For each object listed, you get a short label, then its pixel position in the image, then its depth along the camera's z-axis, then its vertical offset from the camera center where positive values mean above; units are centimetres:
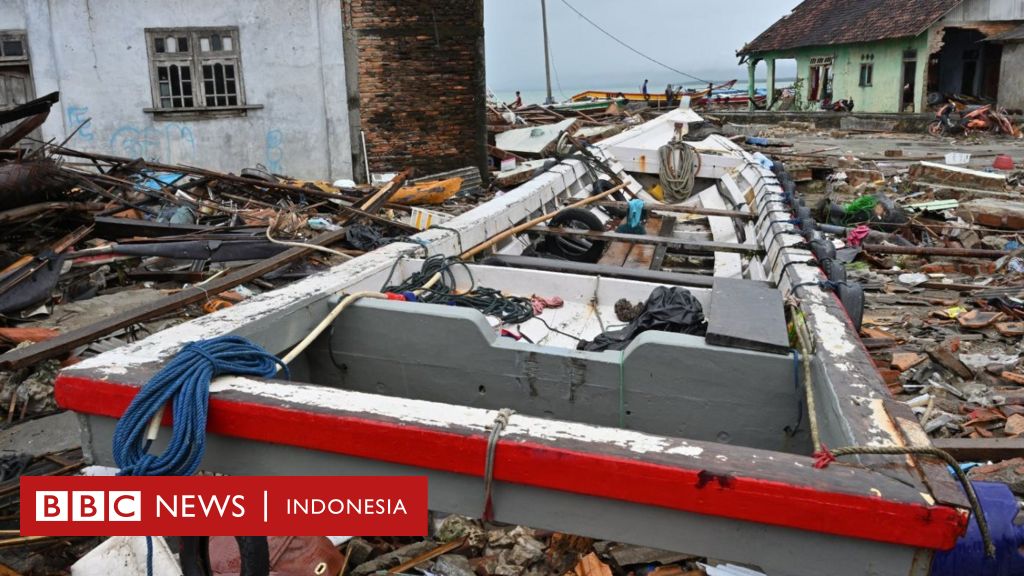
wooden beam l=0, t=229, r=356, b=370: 427 -121
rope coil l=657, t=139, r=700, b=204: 822 -67
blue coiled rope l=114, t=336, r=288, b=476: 222 -86
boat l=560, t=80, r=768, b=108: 3009 +37
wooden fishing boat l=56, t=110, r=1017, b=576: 196 -96
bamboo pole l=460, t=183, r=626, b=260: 466 -79
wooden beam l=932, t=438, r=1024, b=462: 370 -167
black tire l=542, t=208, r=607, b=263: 575 -100
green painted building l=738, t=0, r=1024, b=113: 2339 +168
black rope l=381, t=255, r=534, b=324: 387 -92
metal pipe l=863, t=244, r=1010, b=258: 754 -149
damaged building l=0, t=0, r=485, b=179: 1109 +62
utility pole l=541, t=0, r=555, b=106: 2716 +174
